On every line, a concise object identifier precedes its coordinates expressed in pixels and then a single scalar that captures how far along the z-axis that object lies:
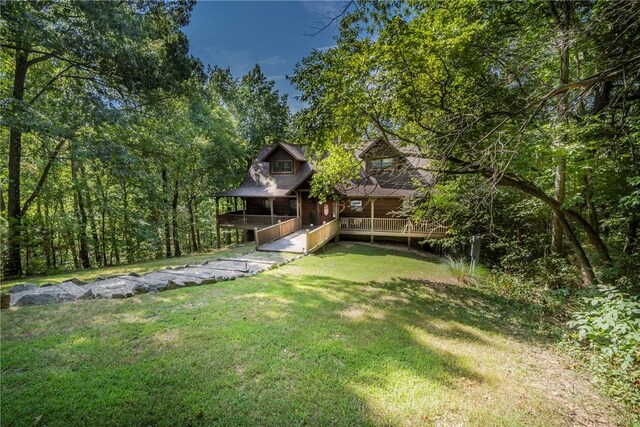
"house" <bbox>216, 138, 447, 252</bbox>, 15.32
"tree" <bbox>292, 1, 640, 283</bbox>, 5.87
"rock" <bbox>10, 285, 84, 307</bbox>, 5.43
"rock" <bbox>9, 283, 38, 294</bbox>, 6.32
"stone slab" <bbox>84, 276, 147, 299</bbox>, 6.22
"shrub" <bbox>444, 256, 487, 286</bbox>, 9.60
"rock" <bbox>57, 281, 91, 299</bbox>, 6.02
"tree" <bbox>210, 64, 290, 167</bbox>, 24.12
